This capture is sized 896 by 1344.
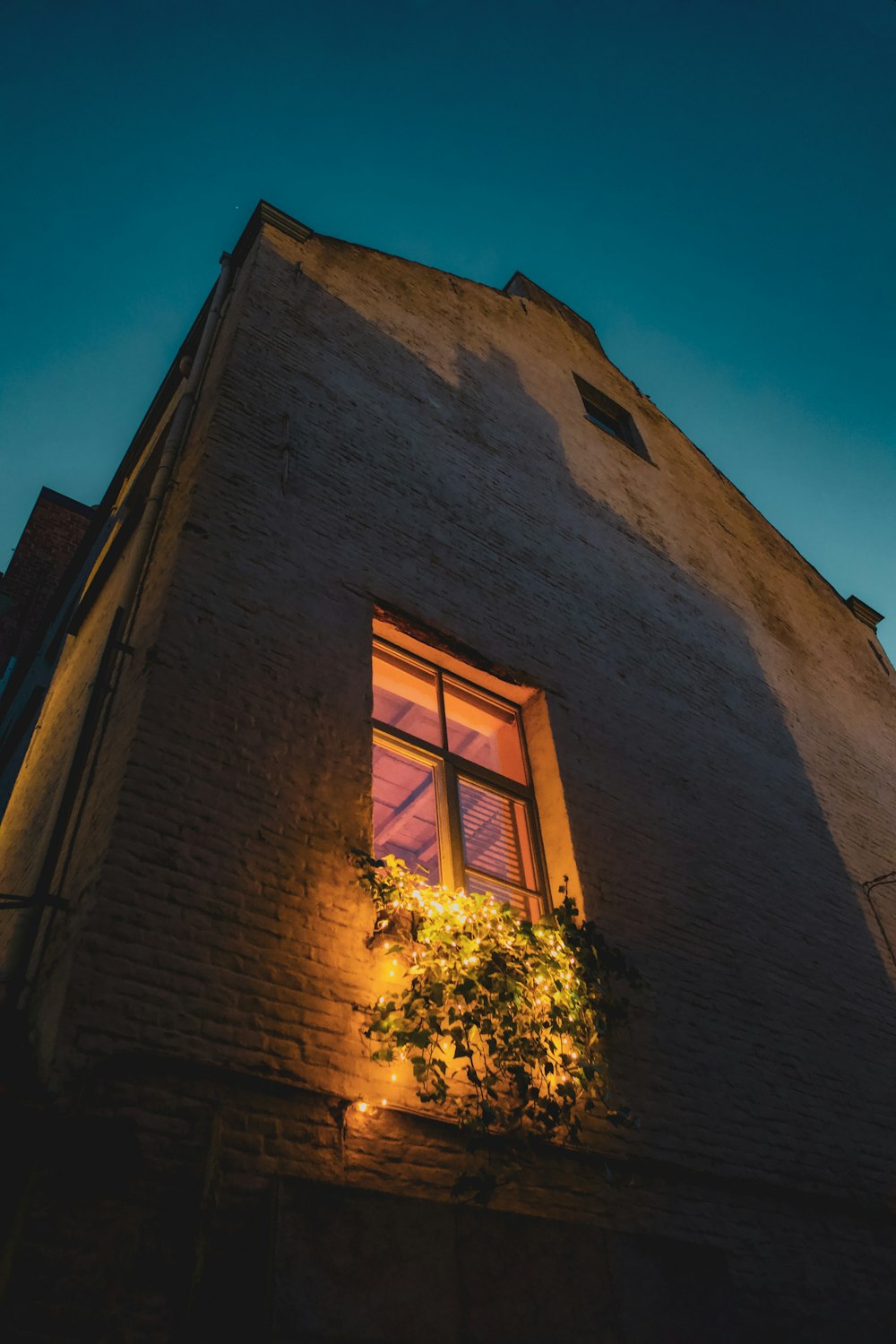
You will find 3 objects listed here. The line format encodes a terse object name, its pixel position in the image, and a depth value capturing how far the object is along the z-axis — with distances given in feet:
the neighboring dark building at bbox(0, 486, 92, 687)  41.29
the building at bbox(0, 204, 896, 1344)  9.89
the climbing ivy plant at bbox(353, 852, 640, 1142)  12.54
